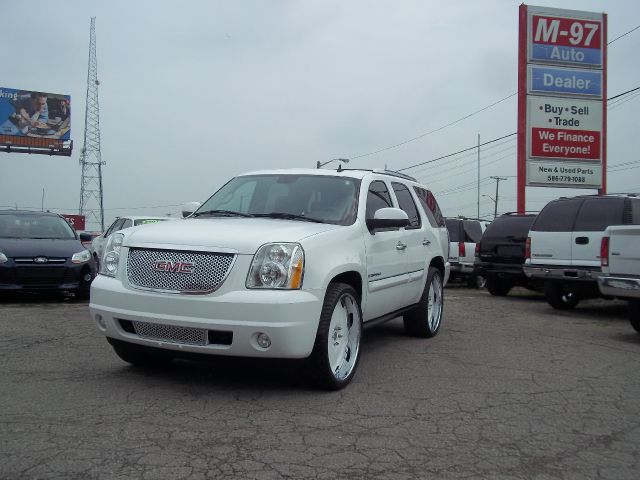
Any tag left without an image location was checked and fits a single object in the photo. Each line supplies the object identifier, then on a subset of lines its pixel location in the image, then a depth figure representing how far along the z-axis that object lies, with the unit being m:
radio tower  57.28
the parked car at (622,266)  7.77
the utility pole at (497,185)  64.42
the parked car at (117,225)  15.68
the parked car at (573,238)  10.14
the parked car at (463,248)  16.23
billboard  54.00
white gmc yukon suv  4.62
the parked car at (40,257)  9.78
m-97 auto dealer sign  17.41
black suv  12.87
